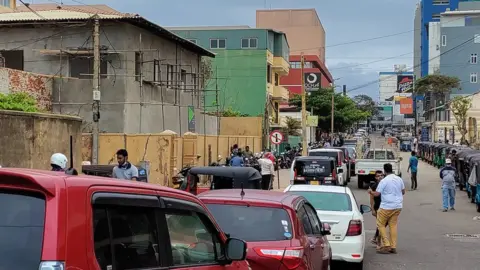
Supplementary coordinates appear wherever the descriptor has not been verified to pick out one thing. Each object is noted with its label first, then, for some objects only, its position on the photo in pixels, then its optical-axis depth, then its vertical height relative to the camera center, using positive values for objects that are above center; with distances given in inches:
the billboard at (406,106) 4547.2 +189.1
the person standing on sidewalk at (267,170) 976.3 -53.3
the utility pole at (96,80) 891.6 +70.5
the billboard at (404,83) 5629.9 +451.6
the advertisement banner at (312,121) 2333.9 +43.6
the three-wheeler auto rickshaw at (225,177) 507.5 -34.9
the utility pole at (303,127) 1435.2 +14.0
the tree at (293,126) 2620.6 +29.3
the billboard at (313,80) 3353.8 +281.1
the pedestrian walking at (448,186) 901.1 -69.6
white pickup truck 1202.0 -59.0
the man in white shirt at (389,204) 534.0 -55.1
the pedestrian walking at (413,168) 1253.1 -64.0
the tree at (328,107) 3250.5 +131.9
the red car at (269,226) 278.8 -40.7
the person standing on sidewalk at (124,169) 509.7 -27.6
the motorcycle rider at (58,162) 369.7 -16.1
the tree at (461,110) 2536.9 +91.4
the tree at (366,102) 6835.6 +327.5
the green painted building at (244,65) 2242.9 +229.6
